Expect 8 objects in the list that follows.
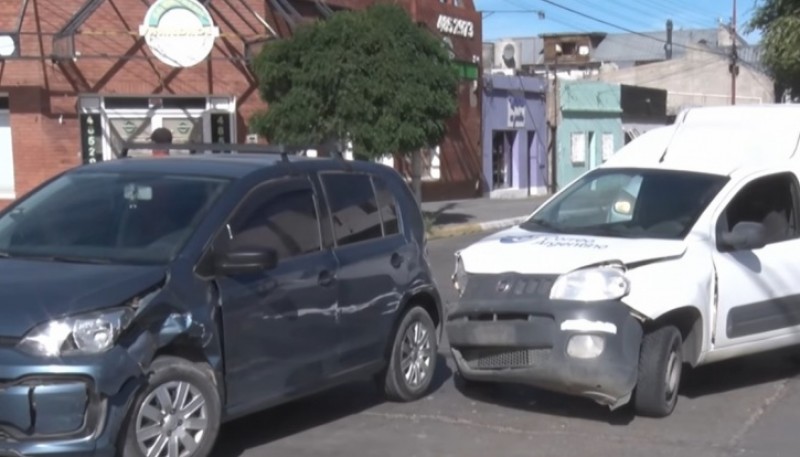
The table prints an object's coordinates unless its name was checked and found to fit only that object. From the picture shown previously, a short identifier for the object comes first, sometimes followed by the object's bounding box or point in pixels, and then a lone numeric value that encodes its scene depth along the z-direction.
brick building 25.27
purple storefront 39.34
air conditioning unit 45.94
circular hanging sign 24.98
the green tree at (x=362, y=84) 24.03
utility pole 52.28
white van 8.36
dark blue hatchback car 6.42
